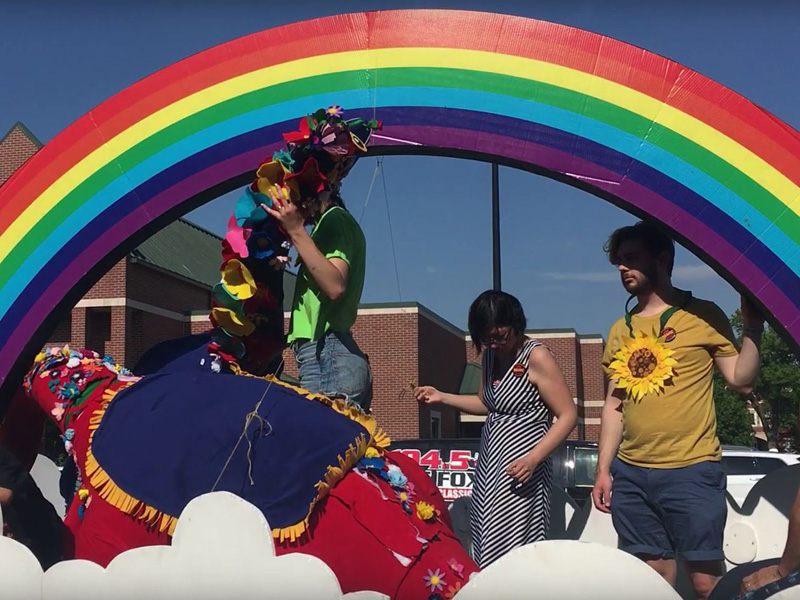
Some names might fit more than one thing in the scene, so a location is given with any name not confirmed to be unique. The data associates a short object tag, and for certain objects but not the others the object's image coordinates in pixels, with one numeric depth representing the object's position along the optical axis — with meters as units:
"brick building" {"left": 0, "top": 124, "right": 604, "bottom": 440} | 22.09
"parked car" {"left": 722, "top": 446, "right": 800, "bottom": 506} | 8.99
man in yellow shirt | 3.00
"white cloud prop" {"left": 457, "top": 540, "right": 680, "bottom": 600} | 2.34
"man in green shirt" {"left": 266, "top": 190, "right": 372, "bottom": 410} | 3.27
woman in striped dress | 3.35
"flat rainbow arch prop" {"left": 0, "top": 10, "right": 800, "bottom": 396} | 2.83
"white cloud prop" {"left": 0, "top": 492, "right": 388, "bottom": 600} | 2.64
